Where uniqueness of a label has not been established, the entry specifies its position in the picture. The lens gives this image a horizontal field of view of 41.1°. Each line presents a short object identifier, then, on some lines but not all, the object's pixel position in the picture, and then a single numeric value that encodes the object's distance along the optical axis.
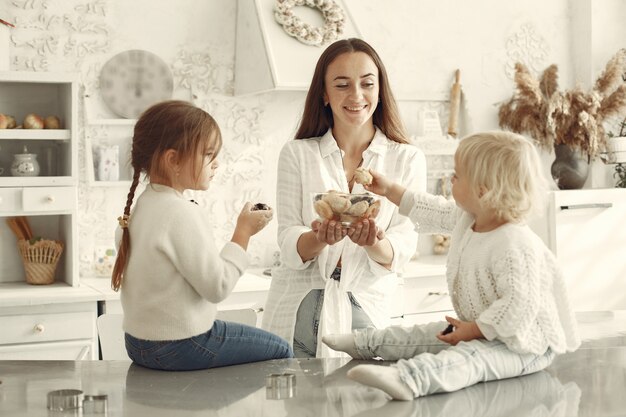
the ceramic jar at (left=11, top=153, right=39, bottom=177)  3.62
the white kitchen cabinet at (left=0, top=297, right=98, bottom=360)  3.37
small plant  4.91
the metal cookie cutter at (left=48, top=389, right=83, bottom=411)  1.48
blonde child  1.53
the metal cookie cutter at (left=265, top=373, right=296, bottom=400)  1.56
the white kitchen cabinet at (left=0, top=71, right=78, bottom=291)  3.57
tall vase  4.63
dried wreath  3.96
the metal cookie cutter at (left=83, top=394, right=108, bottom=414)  1.47
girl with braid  1.69
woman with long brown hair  2.38
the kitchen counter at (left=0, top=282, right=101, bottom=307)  3.37
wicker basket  3.70
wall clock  3.98
